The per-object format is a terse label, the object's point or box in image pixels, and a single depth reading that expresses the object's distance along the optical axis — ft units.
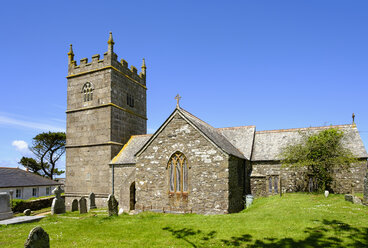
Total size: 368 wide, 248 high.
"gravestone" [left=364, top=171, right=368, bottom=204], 47.62
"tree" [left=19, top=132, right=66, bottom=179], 181.04
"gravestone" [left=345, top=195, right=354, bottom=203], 51.89
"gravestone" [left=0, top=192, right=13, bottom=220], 56.13
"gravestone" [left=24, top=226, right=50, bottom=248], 22.81
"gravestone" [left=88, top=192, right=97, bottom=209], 78.34
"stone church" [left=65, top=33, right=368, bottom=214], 57.62
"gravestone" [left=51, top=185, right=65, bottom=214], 67.36
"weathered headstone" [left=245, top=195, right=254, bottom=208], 64.90
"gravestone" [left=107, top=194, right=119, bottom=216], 55.83
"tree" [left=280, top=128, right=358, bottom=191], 68.18
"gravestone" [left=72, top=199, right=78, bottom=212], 79.30
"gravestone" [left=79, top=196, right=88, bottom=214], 71.61
